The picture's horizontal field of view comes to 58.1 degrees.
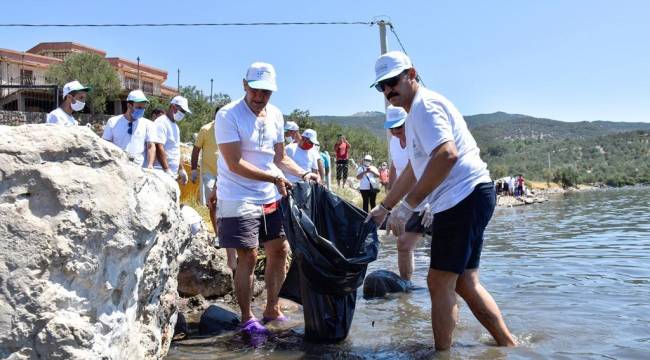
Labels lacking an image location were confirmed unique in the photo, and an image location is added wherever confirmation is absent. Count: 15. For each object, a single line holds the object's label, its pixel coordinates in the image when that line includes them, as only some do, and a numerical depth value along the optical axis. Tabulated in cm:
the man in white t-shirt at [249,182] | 388
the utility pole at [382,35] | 1595
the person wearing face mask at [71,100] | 534
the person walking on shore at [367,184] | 1156
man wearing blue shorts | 304
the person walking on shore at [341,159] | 1687
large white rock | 211
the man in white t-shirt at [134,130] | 574
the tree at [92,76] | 4178
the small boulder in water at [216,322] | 412
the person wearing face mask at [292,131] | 887
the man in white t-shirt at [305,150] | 800
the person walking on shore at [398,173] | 512
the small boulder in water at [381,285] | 543
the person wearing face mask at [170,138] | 611
